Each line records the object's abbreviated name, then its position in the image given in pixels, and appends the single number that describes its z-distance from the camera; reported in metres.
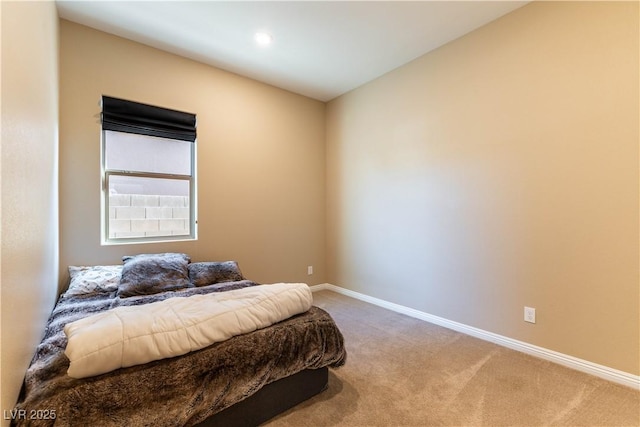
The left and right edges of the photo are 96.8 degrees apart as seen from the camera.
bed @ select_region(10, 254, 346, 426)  1.13
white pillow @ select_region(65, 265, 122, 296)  2.30
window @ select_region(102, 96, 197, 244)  2.83
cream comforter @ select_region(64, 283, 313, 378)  1.19
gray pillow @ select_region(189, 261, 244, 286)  2.77
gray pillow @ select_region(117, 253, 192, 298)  2.38
